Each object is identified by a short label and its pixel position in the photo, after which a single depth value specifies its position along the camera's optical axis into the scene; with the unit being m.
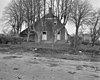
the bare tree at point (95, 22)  24.30
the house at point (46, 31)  24.20
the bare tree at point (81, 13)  22.94
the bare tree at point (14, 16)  27.46
